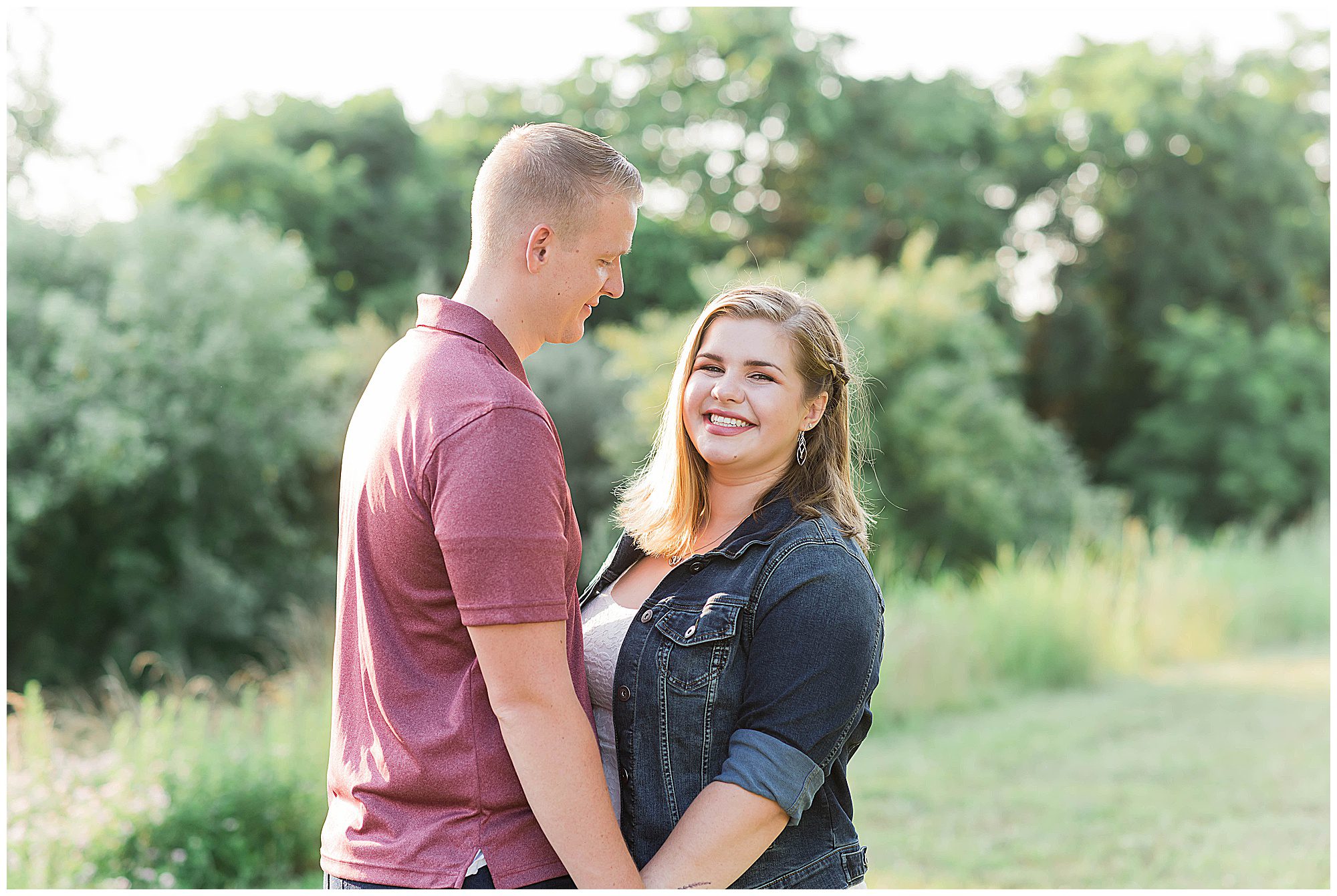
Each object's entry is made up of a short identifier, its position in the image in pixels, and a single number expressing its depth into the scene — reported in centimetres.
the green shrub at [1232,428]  1762
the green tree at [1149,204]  1892
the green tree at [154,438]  862
